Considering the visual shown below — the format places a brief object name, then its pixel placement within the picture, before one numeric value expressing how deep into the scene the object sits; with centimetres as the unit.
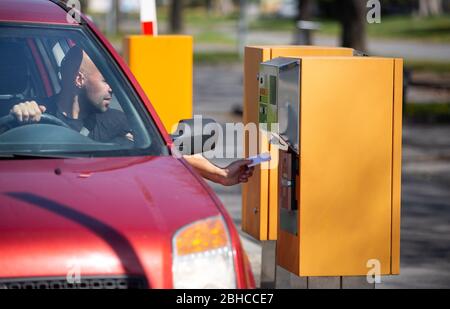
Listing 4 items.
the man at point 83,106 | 870
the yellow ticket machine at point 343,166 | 1010
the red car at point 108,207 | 672
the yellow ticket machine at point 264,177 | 1147
